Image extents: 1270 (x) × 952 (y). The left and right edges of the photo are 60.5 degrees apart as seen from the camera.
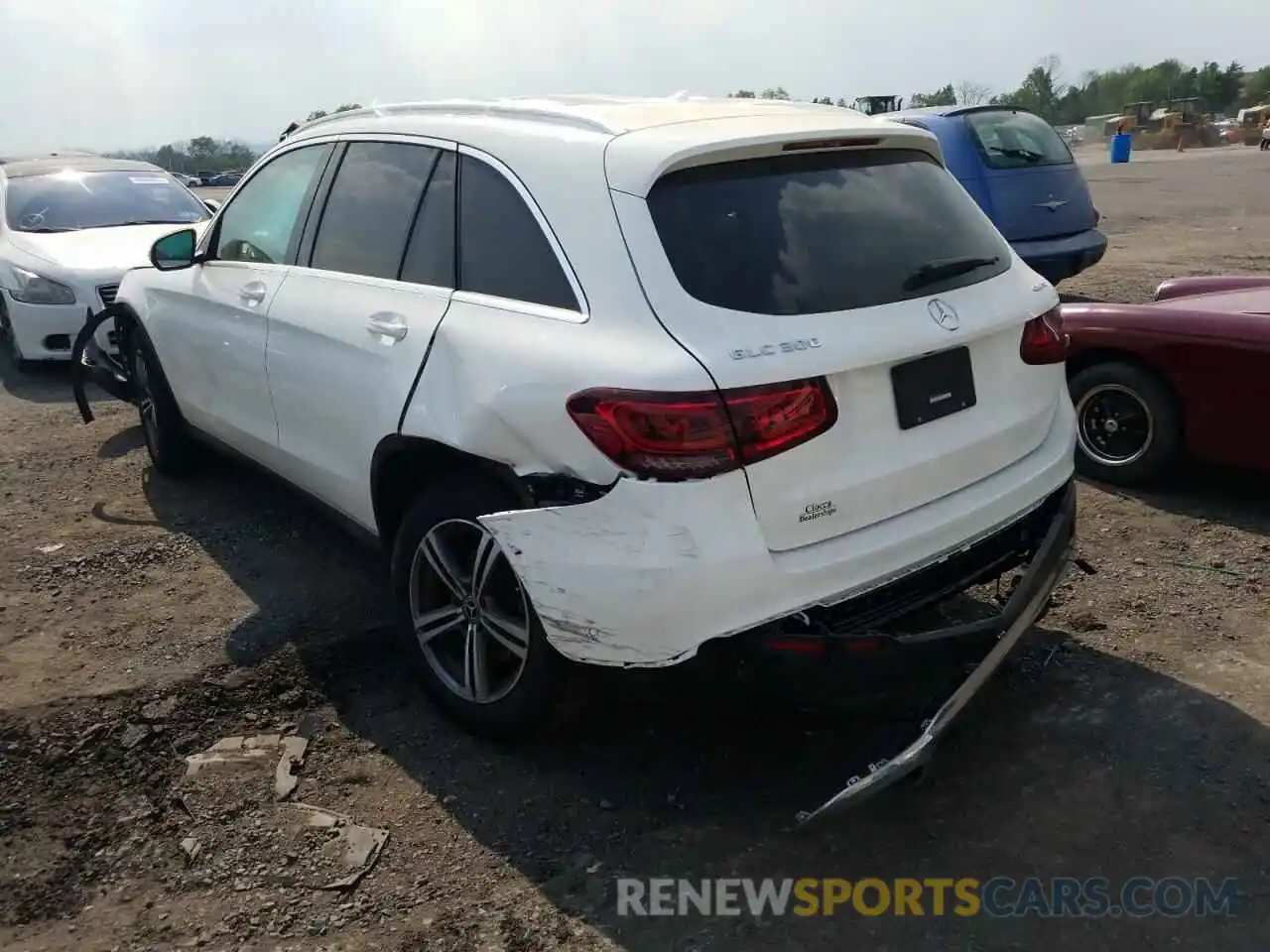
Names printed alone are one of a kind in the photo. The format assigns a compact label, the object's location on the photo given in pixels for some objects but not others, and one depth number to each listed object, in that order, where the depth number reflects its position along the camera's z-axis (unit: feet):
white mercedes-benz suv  8.50
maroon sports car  15.19
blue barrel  126.93
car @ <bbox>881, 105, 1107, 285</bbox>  29.76
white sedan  27.07
